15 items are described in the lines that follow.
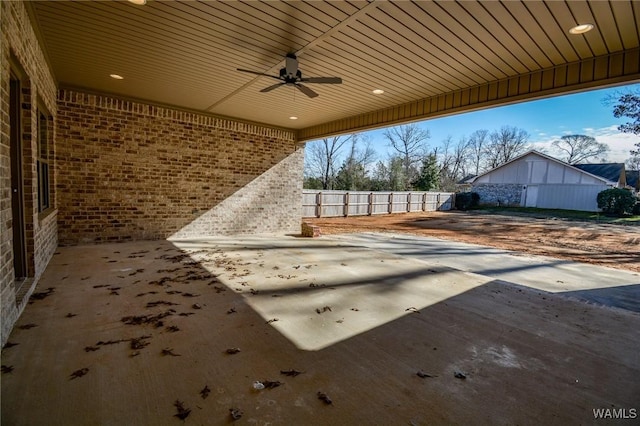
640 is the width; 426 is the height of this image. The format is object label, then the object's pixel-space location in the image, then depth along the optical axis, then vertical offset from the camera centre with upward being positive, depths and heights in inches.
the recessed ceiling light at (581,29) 127.2 +70.8
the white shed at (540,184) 856.3 +39.1
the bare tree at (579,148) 1336.1 +225.4
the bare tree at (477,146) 1466.5 +231.9
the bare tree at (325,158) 1039.6 +106.1
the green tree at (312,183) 936.3 +20.2
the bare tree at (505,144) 1424.7 +241.3
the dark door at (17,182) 136.6 -1.4
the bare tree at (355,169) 959.6 +68.1
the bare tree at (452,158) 1400.1 +167.1
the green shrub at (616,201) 731.4 -1.2
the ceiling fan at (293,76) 161.0 +60.7
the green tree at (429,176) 973.2 +55.1
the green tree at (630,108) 534.3 +159.9
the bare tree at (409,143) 1160.2 +186.7
